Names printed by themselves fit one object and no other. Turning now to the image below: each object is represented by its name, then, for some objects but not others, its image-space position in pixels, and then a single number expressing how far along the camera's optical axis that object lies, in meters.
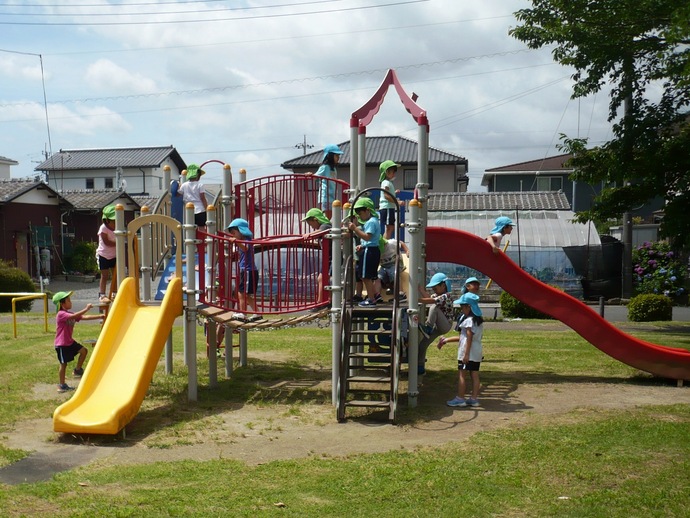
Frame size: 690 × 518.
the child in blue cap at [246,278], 9.98
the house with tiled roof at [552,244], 28.19
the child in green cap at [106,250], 11.62
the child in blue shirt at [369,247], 9.53
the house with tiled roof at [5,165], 59.41
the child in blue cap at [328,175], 11.34
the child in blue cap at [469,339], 9.23
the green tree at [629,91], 15.75
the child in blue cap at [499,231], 11.09
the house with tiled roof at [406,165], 48.12
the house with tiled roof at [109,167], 59.62
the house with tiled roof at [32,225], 36.59
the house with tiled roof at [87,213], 41.06
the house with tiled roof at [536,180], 47.56
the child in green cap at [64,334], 10.18
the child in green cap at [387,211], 10.39
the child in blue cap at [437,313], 10.37
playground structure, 8.75
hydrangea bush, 27.41
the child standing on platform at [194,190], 12.24
